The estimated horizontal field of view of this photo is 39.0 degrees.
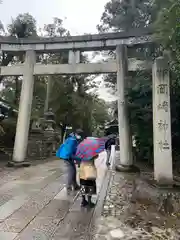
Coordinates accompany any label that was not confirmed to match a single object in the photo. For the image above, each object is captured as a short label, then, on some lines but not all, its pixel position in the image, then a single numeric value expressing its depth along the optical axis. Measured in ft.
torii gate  31.22
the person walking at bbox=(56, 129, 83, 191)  20.07
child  16.63
